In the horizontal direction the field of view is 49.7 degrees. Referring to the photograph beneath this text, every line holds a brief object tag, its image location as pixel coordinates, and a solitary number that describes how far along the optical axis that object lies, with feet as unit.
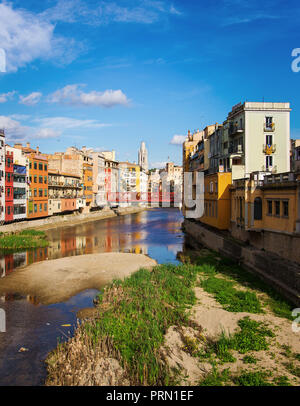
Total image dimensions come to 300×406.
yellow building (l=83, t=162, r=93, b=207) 279.28
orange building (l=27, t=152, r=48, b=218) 191.20
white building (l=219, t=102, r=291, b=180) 131.85
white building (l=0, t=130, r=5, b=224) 155.22
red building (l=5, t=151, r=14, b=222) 162.20
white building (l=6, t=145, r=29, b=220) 172.55
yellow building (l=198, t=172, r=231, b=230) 132.87
